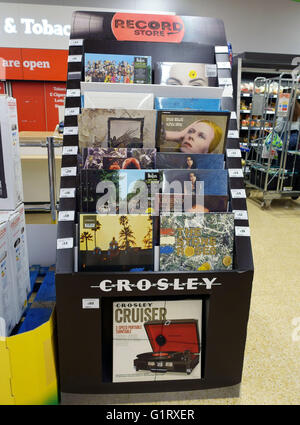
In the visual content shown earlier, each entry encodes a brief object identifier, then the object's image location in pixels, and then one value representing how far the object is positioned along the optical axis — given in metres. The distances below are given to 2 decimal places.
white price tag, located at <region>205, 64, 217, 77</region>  1.75
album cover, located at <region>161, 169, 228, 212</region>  1.43
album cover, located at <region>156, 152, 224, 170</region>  1.49
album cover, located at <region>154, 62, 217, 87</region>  1.72
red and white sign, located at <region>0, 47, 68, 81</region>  5.48
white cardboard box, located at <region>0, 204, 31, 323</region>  1.59
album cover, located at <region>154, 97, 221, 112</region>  1.55
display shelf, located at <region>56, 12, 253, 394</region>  1.35
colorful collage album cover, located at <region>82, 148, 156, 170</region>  1.43
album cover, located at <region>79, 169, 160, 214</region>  1.39
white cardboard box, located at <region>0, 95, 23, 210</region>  1.47
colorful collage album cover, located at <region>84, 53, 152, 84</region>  1.67
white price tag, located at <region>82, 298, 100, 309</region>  1.37
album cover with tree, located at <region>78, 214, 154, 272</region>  1.36
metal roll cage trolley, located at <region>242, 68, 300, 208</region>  4.99
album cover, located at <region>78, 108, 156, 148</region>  1.44
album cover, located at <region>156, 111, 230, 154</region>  1.48
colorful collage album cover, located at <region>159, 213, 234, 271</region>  1.40
